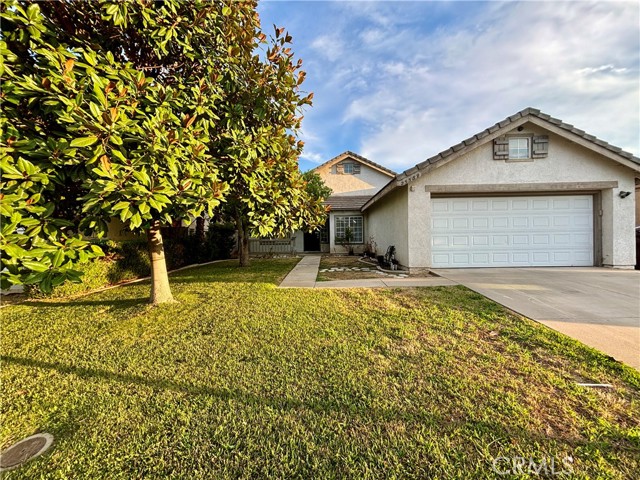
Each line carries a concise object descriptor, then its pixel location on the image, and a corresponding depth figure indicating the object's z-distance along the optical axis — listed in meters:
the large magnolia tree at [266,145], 4.62
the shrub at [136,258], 7.88
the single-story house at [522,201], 9.08
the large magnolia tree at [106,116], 2.58
